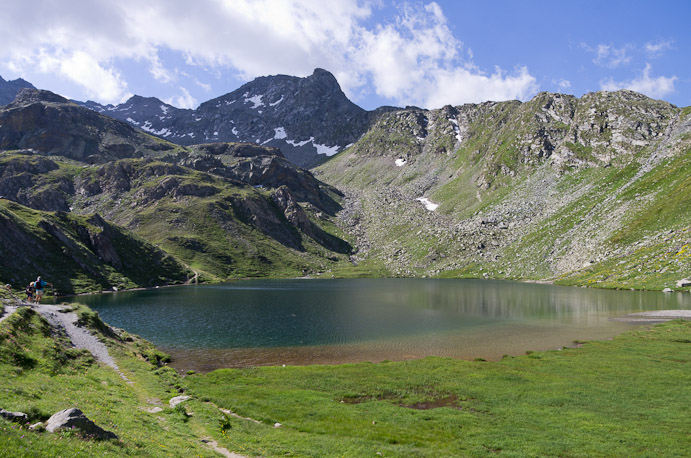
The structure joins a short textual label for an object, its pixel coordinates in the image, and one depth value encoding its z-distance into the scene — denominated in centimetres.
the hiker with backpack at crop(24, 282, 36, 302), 5706
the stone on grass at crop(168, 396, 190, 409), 2830
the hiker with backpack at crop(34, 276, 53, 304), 5227
